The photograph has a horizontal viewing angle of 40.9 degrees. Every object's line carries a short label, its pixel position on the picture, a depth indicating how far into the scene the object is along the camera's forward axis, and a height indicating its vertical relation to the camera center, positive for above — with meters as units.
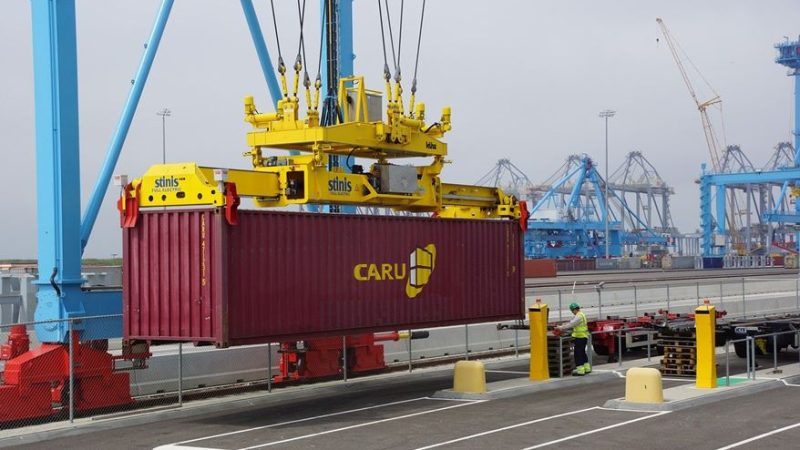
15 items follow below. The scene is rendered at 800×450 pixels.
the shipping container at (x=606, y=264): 105.81 +0.12
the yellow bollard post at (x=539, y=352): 21.52 -1.72
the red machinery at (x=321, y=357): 22.44 -1.87
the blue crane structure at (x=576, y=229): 135.00 +4.68
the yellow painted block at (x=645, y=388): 17.67 -2.04
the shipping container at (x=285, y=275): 17.02 -0.09
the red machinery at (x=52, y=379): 17.08 -1.75
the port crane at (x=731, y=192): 149.75 +10.14
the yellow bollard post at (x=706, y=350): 19.53 -1.57
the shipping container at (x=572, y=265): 102.64 +0.07
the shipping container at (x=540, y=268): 80.75 -0.14
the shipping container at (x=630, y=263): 110.22 +0.19
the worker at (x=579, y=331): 22.08 -1.35
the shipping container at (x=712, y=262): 112.62 +0.15
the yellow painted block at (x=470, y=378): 19.56 -2.02
